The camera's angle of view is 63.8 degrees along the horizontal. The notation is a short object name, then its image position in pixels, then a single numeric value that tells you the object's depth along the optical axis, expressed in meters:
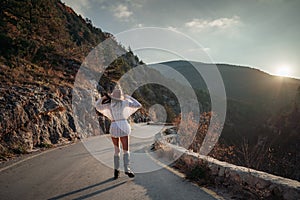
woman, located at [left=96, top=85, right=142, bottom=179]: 5.52
